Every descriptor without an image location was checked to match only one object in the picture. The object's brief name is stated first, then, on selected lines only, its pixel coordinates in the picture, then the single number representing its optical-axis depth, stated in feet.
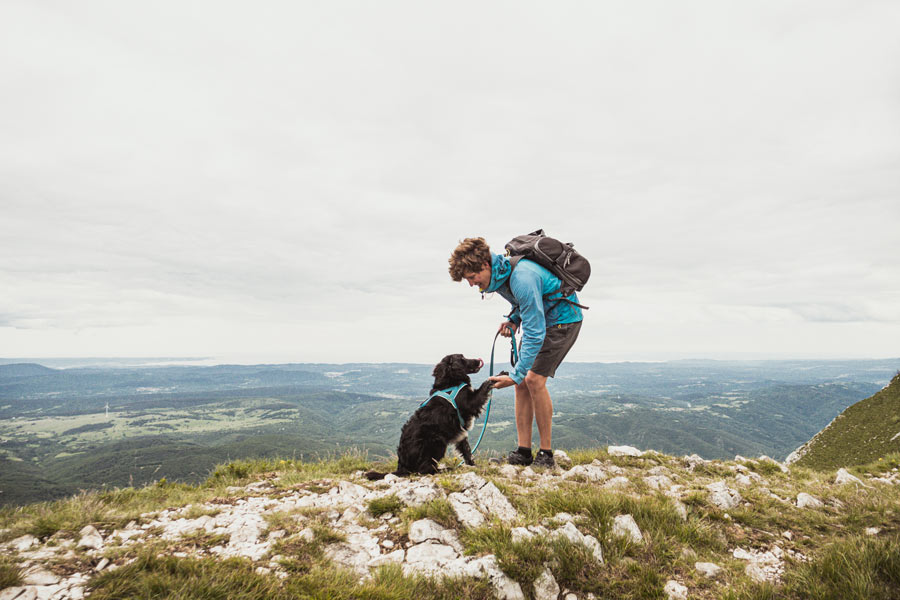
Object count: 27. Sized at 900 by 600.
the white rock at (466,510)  12.75
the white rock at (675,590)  9.82
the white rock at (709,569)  10.75
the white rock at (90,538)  11.20
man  18.52
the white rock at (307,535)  11.83
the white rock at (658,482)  18.26
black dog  19.88
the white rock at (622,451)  26.25
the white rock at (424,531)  12.21
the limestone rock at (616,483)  17.65
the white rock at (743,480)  20.21
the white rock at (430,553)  11.18
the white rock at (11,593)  8.05
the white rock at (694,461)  24.97
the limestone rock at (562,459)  23.13
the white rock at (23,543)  11.00
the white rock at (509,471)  19.08
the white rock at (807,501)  15.92
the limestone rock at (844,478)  22.41
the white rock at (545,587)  9.94
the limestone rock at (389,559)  10.94
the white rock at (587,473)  19.31
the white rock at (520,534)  10.93
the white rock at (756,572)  10.53
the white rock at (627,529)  11.79
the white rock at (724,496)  14.98
